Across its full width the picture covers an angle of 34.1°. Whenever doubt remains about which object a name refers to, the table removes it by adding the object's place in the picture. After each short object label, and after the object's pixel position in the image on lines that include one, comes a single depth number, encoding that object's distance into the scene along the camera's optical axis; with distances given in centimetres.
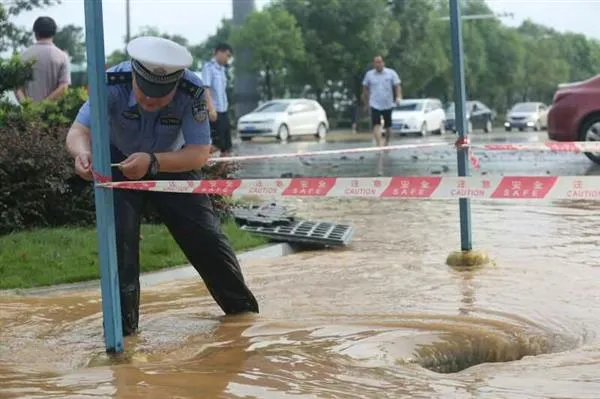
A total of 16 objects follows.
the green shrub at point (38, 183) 802
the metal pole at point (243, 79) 5125
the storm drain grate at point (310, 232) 836
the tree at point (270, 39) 4925
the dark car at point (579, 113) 1530
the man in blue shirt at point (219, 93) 1328
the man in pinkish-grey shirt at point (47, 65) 983
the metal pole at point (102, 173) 445
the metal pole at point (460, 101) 711
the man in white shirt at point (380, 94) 1702
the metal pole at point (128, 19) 4831
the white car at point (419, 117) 3962
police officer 472
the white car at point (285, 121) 3556
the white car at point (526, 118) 4762
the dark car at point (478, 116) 4738
